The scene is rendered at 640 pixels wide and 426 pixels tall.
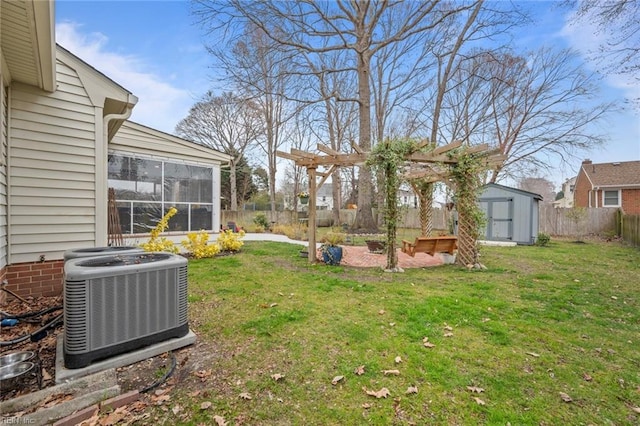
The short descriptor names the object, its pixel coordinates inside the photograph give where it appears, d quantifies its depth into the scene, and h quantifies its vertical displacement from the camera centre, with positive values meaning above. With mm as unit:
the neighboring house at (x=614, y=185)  16531 +1660
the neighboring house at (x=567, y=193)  27558 +2041
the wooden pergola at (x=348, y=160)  6414 +1264
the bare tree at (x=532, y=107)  15336 +6215
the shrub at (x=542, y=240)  11109 -1076
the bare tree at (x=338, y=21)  10102 +7613
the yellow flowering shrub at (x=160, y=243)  6391 -713
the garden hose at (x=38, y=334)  2490 -1145
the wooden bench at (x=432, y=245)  6977 -830
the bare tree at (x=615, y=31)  5516 +3677
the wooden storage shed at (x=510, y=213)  11789 -13
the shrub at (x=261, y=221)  17030 -526
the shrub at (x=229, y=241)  8266 -836
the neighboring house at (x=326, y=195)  49150 +3149
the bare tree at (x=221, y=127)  21562 +6851
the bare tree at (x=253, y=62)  10938 +6207
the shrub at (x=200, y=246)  7344 -886
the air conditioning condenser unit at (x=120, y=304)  2122 -757
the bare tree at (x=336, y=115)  16725 +6810
